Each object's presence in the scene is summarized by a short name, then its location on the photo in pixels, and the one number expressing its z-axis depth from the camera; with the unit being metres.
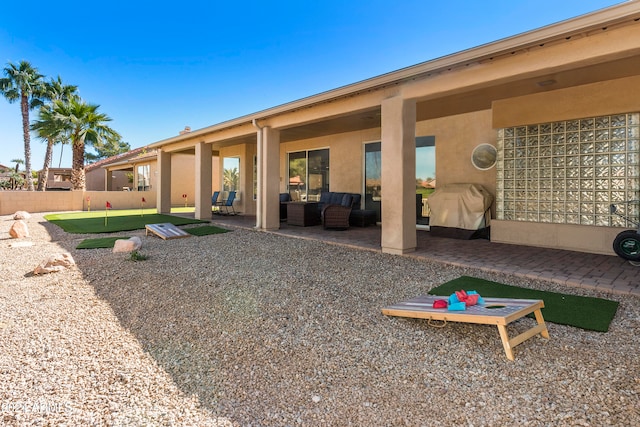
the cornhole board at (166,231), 7.83
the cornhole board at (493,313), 2.50
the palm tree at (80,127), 15.66
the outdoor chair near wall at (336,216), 8.88
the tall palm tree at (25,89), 18.52
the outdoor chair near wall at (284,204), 11.47
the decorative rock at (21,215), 11.91
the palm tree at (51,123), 15.27
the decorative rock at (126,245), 6.32
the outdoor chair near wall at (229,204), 13.71
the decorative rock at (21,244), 7.18
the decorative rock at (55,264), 5.05
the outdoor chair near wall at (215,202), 14.04
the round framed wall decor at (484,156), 7.74
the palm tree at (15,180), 28.23
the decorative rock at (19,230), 8.29
